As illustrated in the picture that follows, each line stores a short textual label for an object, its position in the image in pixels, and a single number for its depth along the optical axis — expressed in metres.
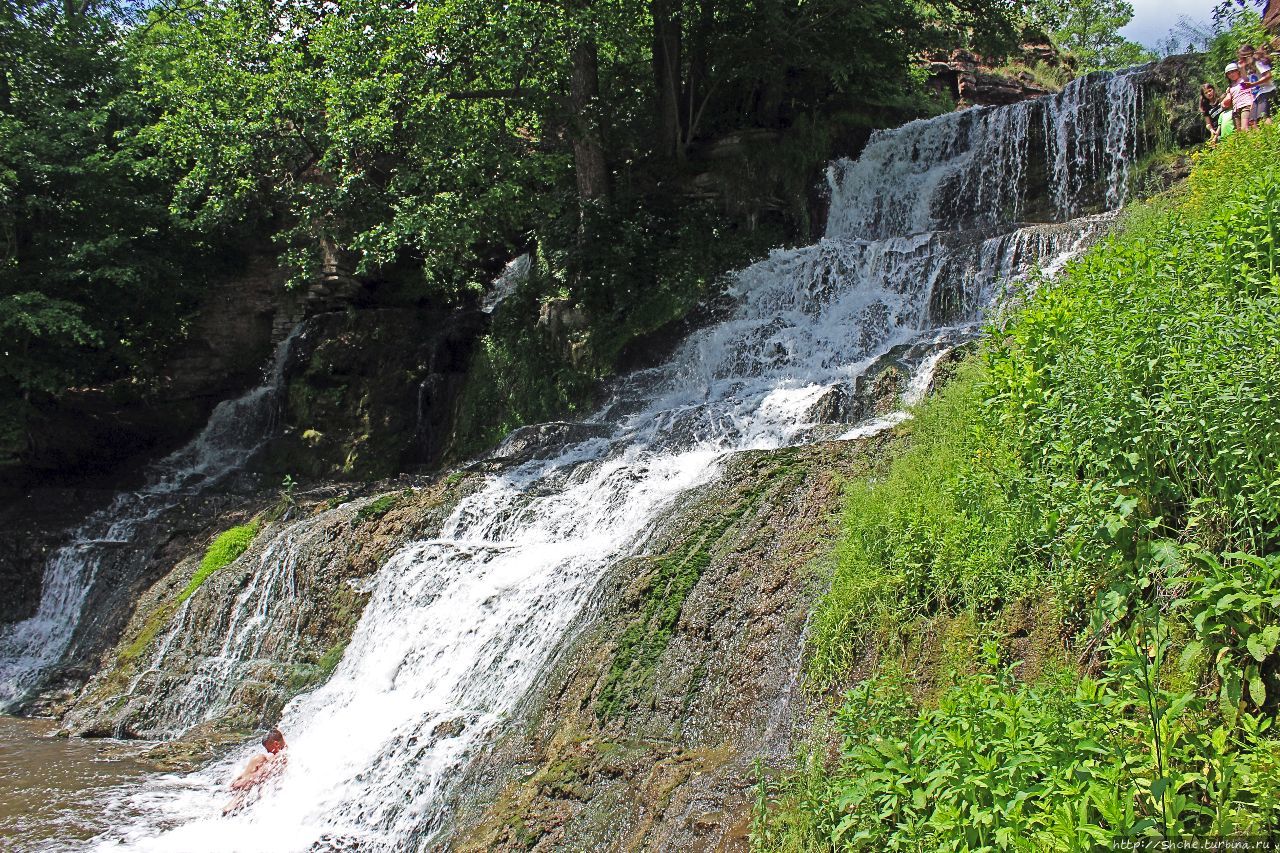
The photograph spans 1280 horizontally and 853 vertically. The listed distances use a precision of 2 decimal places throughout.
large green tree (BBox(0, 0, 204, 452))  15.84
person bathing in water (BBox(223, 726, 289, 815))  7.32
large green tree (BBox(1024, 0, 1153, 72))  30.36
